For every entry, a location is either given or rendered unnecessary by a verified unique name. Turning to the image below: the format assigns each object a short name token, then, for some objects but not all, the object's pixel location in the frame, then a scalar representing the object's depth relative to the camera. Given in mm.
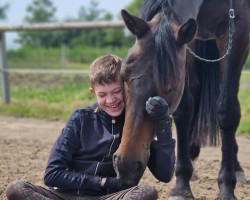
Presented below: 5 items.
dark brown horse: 2613
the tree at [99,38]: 36406
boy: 2637
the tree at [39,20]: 39491
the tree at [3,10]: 43203
